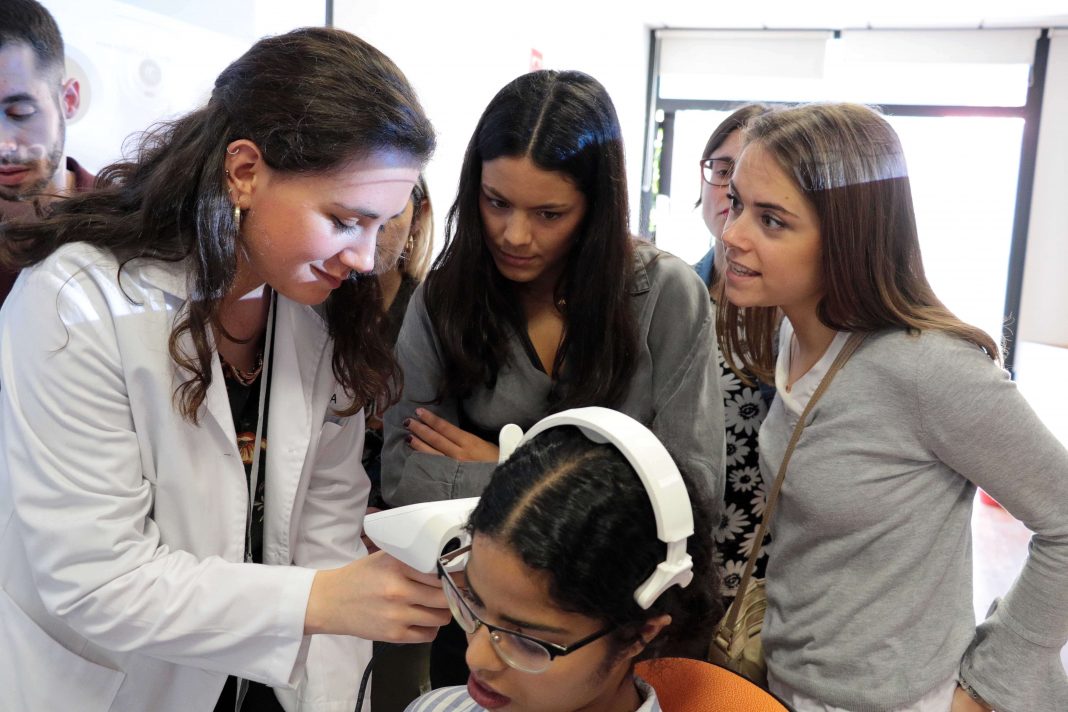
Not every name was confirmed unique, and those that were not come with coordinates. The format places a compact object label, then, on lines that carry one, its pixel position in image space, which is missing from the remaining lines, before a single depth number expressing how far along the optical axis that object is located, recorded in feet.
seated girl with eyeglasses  2.90
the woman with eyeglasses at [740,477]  5.49
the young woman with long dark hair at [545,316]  4.44
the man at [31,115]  4.29
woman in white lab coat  3.18
